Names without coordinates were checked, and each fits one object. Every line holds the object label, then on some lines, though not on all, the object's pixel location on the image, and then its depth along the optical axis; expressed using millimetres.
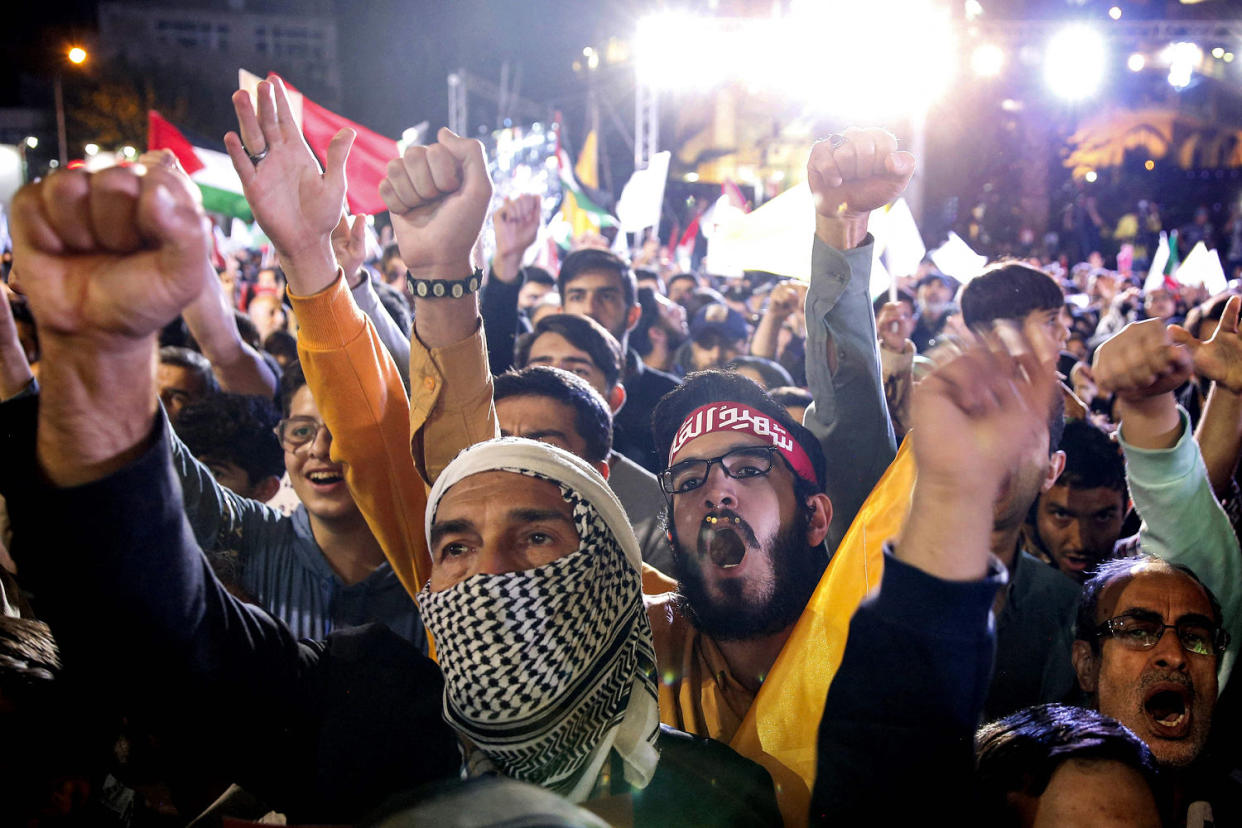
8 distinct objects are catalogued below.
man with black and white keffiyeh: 1577
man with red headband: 2127
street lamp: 15477
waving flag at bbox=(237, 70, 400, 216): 6301
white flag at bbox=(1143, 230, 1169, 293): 10125
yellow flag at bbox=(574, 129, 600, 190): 10773
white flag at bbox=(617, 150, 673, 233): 8438
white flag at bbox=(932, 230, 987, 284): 5887
